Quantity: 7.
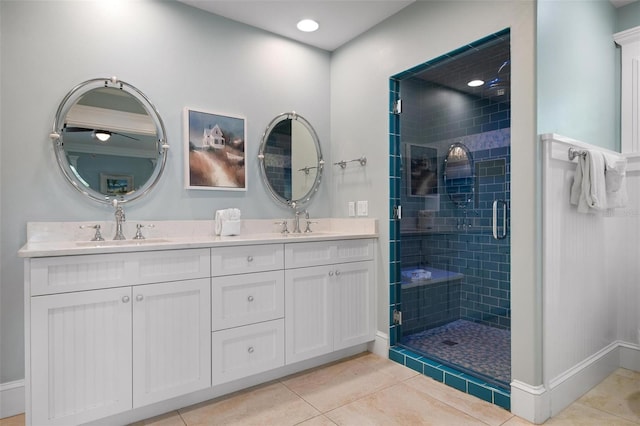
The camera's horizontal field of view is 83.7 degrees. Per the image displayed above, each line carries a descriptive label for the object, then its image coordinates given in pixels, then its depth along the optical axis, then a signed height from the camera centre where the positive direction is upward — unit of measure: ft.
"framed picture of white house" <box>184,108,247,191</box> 8.05 +1.45
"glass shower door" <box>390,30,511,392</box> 7.98 -0.16
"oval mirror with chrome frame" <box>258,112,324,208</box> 9.31 +1.41
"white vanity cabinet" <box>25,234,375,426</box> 5.13 -1.90
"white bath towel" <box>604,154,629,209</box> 6.91 +0.61
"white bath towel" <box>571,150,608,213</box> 6.56 +0.51
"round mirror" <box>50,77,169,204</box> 6.84 +1.44
